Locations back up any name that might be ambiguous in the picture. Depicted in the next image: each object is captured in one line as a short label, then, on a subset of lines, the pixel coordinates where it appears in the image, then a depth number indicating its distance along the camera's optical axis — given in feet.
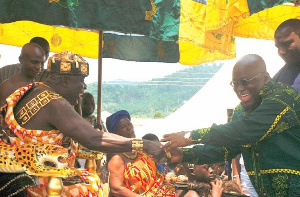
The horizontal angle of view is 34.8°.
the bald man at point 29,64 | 18.60
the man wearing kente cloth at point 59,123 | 11.93
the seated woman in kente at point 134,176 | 18.45
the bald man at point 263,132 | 12.87
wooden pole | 25.68
